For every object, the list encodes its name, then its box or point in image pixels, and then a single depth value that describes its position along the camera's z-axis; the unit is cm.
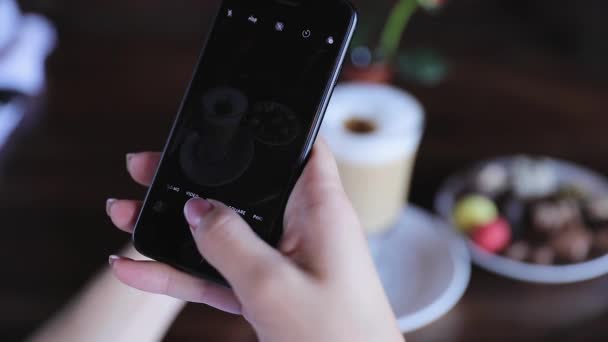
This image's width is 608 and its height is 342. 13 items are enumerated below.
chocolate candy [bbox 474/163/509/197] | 64
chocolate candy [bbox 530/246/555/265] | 56
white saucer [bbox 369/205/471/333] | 51
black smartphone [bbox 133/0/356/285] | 42
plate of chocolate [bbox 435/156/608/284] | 55
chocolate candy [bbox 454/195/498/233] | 59
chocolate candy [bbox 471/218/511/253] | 57
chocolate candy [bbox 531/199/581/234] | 60
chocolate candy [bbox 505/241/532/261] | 56
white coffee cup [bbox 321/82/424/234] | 53
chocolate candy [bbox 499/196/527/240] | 60
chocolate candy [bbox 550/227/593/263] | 56
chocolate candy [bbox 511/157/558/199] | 64
